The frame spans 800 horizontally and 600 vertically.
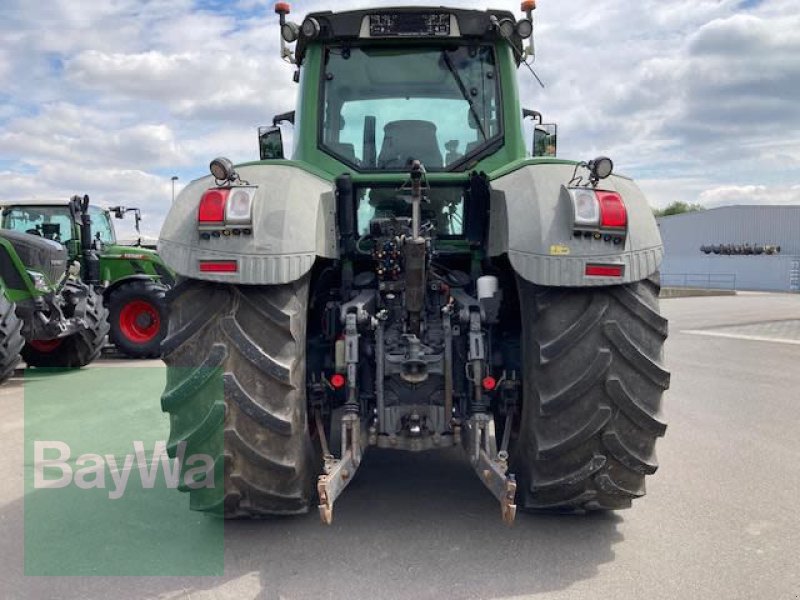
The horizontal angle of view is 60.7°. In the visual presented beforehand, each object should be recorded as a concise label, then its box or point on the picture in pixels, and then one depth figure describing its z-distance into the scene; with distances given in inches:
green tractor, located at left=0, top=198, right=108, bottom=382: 311.7
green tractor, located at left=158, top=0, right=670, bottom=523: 119.5
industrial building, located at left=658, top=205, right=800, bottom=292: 1643.7
